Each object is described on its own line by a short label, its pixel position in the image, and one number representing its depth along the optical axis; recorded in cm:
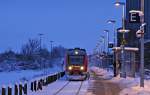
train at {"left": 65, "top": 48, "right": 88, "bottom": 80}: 5709
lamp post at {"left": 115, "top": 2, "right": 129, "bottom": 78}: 5448
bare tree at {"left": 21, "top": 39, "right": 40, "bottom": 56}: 16316
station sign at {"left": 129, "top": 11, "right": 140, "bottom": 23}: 3478
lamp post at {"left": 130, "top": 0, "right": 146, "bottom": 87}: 3447
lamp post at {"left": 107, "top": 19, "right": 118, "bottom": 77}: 6611
